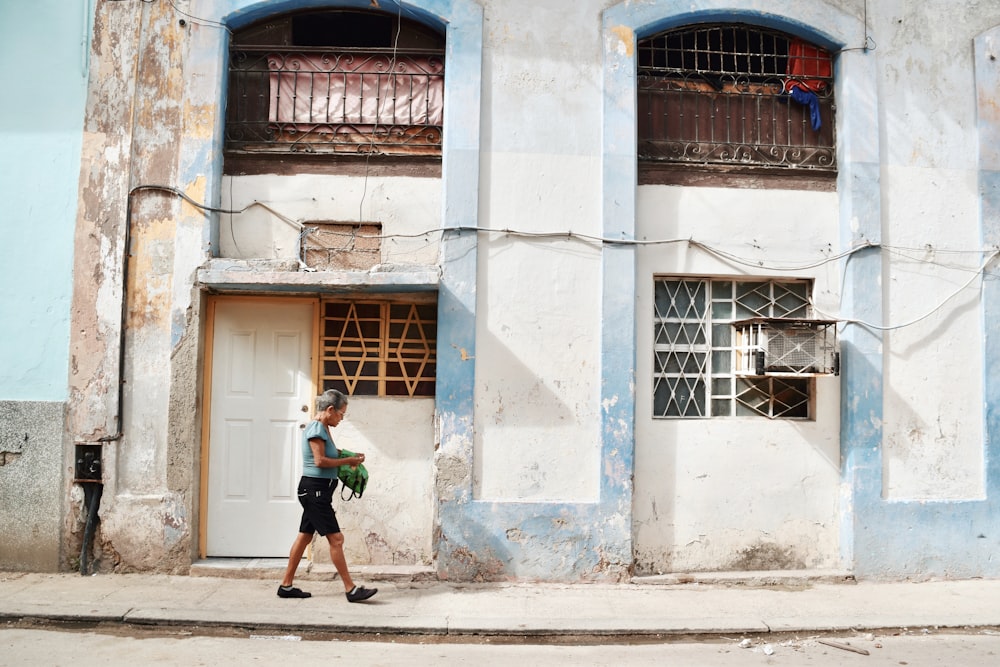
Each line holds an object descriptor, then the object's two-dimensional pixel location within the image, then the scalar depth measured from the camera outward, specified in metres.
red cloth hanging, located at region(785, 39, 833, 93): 7.50
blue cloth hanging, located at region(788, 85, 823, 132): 7.46
